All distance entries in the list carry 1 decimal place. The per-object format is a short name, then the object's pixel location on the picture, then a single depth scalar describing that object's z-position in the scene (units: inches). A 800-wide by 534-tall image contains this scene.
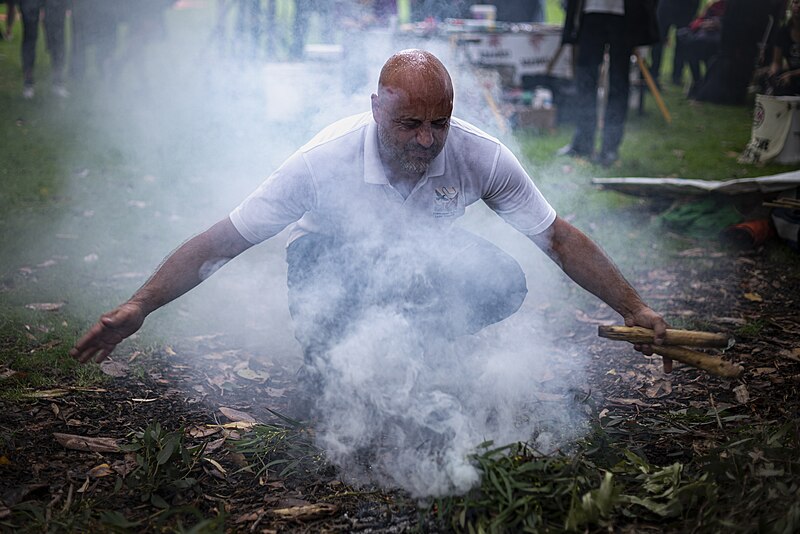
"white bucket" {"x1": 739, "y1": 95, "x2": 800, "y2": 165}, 285.1
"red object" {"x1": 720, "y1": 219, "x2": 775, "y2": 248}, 202.1
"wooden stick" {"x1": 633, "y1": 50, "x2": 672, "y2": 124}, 378.6
